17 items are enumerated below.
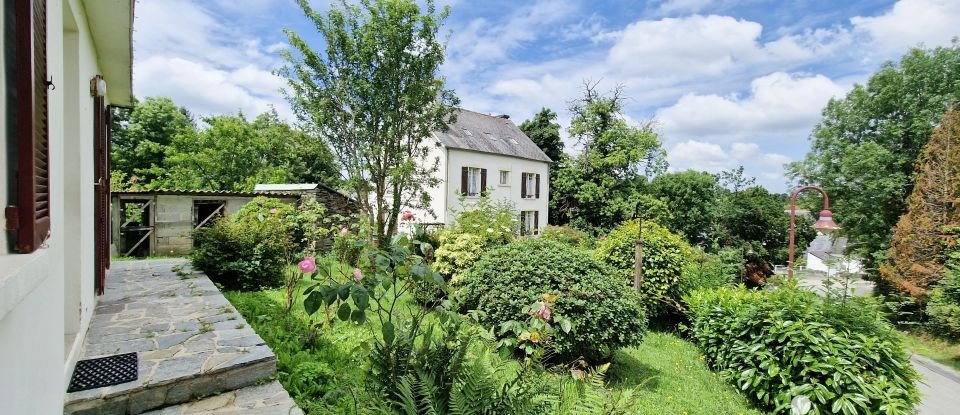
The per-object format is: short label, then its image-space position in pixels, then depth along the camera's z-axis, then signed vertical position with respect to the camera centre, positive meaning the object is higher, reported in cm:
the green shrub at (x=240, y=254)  758 -123
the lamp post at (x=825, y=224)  823 -41
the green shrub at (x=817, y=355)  420 -168
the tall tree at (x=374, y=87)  1091 +283
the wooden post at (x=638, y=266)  802 -131
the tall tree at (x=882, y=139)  1797 +315
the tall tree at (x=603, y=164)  2479 +205
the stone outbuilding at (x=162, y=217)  1153 -87
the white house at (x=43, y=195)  129 -5
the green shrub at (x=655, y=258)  834 -124
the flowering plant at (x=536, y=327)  313 -104
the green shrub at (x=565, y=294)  518 -129
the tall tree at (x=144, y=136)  2478 +306
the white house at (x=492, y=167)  1877 +145
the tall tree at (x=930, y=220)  1276 -46
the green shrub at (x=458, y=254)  789 -115
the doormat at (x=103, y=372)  299 -142
